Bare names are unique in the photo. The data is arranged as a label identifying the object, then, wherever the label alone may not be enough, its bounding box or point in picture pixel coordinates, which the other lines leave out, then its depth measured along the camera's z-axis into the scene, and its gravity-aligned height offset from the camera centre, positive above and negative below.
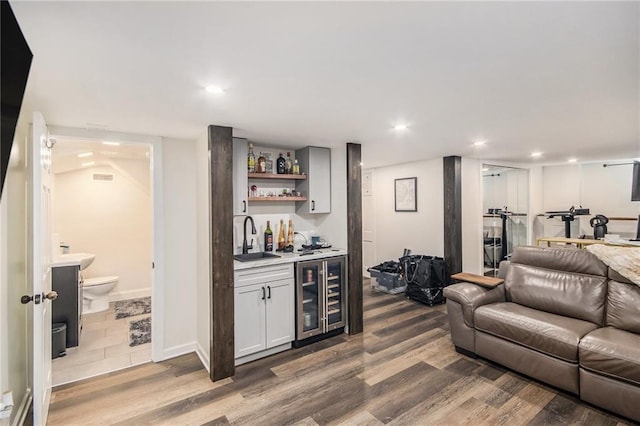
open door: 1.94 -0.33
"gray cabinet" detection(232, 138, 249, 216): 3.21 +0.38
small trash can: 3.18 -1.27
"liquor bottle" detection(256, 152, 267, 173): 3.59 +0.55
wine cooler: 3.36 -0.96
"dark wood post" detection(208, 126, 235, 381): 2.76 -0.34
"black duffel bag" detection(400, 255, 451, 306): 4.67 -1.02
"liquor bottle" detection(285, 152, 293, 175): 3.79 +0.57
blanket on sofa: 2.54 -0.42
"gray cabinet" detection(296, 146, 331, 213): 3.73 +0.40
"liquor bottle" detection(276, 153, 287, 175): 3.74 +0.56
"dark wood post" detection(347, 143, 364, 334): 3.70 -0.30
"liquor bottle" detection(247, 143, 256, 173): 3.47 +0.57
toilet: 4.43 -1.10
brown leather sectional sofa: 2.18 -0.94
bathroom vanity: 3.38 -0.91
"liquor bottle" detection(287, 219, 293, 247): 3.88 -0.26
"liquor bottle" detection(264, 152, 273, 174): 3.73 +0.60
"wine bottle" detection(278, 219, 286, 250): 3.81 -0.32
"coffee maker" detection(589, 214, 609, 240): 5.03 -0.29
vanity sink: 3.45 -0.52
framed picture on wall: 5.37 +0.31
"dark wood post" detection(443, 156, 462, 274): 4.70 -0.03
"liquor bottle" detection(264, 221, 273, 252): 3.71 -0.31
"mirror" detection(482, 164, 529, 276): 5.49 -0.03
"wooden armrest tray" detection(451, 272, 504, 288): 3.21 -0.73
